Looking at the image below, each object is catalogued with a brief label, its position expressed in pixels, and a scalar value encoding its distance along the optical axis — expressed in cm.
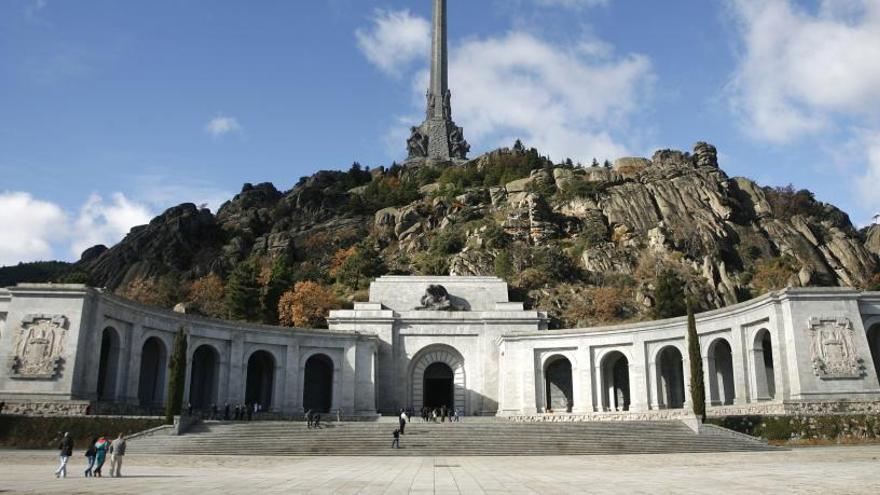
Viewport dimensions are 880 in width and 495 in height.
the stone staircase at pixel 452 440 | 3069
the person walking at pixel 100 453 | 1955
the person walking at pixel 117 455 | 1938
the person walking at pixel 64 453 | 1888
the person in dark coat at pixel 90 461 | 1956
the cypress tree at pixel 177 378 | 3288
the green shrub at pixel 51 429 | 2964
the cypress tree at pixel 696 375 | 3353
